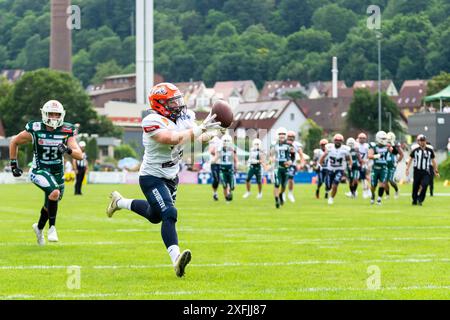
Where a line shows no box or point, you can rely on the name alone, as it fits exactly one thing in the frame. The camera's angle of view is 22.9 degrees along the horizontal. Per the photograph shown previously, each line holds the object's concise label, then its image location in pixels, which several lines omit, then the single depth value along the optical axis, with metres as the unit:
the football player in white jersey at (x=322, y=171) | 31.93
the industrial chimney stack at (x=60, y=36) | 128.50
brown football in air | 10.91
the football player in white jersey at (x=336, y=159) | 28.87
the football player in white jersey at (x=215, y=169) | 29.89
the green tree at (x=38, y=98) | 105.06
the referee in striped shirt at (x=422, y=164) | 27.53
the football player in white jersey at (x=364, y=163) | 32.25
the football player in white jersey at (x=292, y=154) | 29.06
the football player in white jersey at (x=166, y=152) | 11.02
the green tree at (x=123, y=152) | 96.12
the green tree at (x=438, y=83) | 132.38
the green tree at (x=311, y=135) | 98.31
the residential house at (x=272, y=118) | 130.50
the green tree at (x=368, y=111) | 126.12
